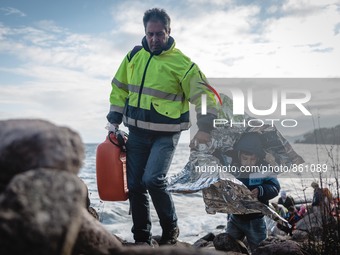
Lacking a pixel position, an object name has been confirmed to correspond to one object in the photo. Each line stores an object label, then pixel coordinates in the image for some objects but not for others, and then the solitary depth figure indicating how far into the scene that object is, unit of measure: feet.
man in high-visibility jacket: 12.72
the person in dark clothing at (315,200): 28.20
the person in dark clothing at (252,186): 14.28
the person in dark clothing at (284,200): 39.83
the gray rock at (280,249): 10.94
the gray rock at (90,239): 6.35
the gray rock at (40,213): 4.46
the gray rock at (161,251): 5.16
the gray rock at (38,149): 5.27
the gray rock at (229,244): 14.56
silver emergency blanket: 13.85
